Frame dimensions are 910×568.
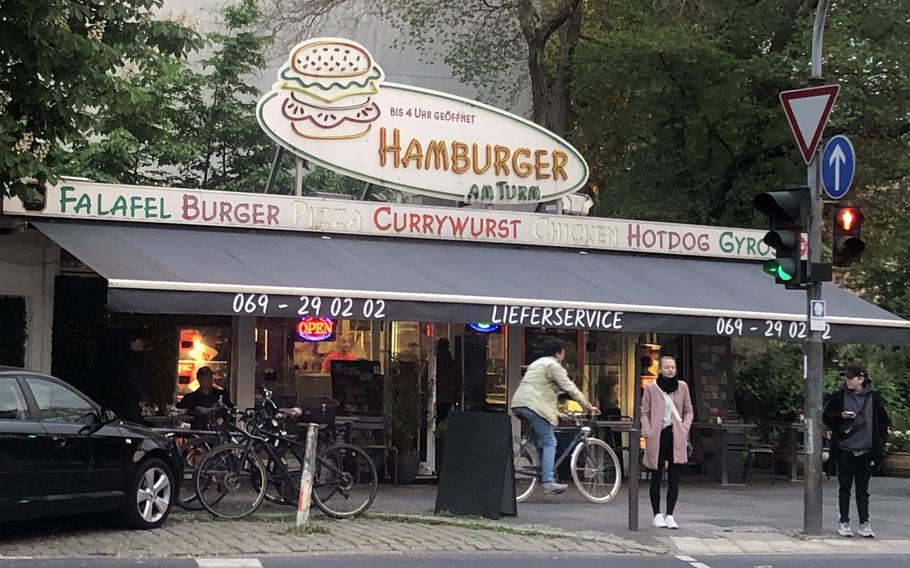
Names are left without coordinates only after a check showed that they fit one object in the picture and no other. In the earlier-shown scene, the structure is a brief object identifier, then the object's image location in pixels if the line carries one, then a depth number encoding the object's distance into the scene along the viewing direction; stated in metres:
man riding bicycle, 12.13
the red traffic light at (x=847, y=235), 11.52
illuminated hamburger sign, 13.84
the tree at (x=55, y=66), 9.99
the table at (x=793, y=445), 16.36
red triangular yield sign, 11.47
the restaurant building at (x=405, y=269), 12.32
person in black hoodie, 11.41
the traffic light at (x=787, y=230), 11.50
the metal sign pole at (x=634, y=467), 10.77
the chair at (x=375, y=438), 13.93
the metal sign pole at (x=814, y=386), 11.28
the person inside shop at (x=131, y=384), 13.30
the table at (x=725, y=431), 15.70
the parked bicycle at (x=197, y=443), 10.98
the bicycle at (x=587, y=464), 12.73
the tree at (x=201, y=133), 20.78
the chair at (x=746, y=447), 15.93
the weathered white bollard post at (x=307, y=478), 10.12
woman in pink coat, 10.97
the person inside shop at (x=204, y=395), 12.95
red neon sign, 14.91
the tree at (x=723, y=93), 19.11
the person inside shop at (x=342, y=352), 15.14
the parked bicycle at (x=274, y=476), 10.69
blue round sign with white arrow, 12.02
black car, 8.80
